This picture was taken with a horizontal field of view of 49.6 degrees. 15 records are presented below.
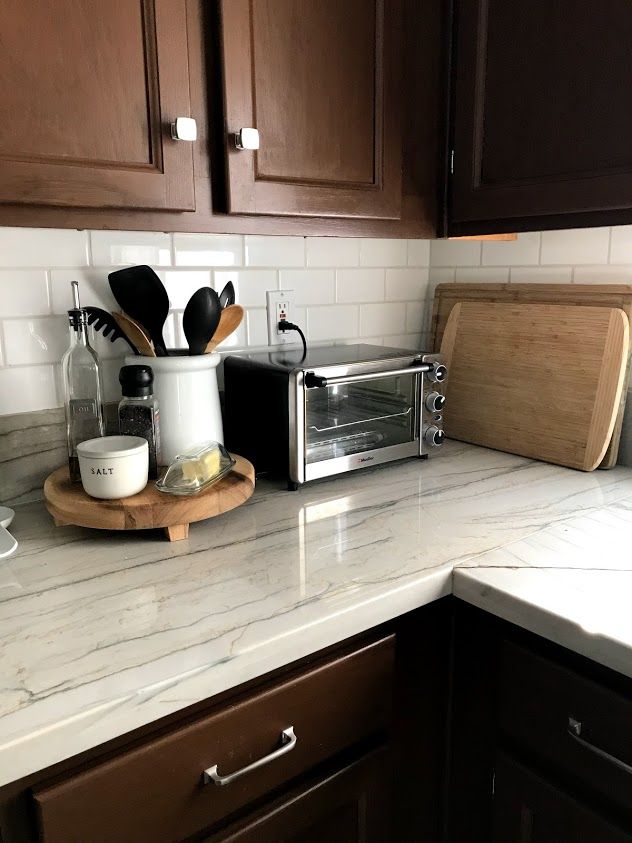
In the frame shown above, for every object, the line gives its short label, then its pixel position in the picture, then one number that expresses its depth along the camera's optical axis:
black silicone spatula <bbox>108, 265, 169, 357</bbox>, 1.24
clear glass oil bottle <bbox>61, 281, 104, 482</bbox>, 1.22
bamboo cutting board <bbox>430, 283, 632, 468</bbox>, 1.37
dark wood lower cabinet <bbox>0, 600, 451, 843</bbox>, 0.73
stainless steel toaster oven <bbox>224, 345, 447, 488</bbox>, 1.30
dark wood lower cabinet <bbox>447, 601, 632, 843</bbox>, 0.85
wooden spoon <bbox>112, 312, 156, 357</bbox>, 1.22
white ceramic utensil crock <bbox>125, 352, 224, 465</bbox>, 1.22
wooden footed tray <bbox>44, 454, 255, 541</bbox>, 1.06
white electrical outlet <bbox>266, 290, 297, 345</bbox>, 1.54
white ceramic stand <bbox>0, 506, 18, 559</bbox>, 1.03
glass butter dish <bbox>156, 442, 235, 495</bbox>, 1.12
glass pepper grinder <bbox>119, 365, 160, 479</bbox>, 1.14
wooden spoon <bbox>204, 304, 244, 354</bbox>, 1.29
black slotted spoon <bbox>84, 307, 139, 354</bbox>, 1.24
